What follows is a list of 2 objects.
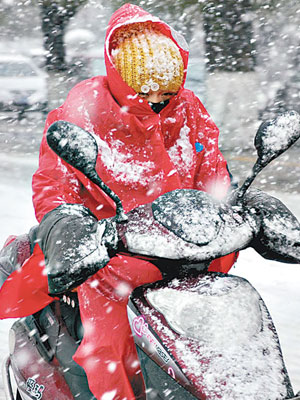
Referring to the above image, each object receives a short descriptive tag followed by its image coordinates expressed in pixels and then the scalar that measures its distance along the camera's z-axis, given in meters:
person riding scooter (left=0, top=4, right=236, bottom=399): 5.77
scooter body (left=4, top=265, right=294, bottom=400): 5.38
